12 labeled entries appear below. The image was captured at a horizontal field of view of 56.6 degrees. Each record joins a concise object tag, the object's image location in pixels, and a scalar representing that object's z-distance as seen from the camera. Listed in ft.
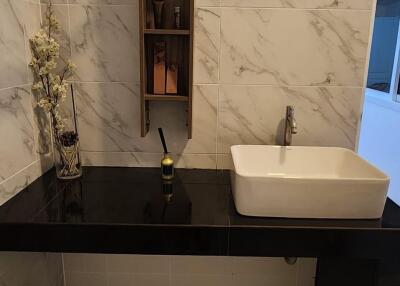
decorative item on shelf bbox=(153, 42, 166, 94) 4.97
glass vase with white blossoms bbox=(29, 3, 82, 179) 4.72
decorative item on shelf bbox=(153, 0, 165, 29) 4.79
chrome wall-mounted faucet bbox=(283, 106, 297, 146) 4.95
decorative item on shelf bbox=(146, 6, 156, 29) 4.88
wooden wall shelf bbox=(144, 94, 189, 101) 4.88
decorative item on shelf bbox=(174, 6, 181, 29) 4.87
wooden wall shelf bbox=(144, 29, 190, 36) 4.62
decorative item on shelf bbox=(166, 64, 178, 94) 5.01
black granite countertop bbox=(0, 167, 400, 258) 3.91
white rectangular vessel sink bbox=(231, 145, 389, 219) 3.95
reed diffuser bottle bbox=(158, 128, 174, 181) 5.06
